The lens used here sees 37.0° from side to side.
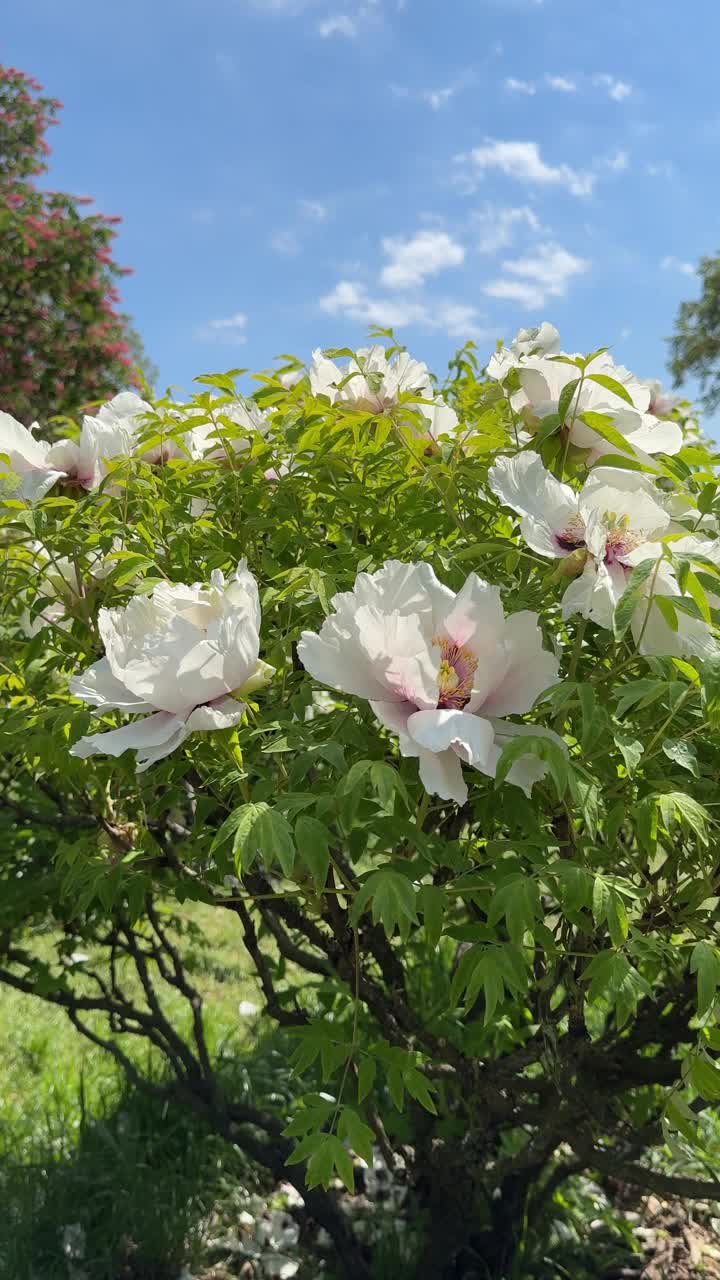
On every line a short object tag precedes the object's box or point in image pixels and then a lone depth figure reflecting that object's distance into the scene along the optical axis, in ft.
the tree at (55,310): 40.27
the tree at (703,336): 78.02
